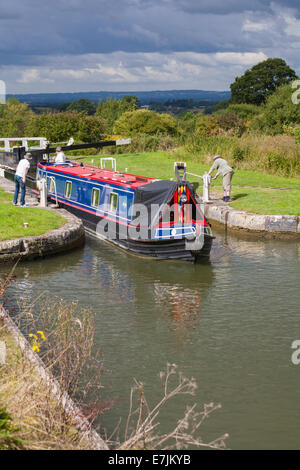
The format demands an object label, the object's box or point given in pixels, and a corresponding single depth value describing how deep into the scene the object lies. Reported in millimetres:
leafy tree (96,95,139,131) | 101312
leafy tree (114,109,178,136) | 46344
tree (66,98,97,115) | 153300
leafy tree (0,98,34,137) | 85031
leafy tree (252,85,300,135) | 34094
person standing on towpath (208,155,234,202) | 15341
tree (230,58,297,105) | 75125
